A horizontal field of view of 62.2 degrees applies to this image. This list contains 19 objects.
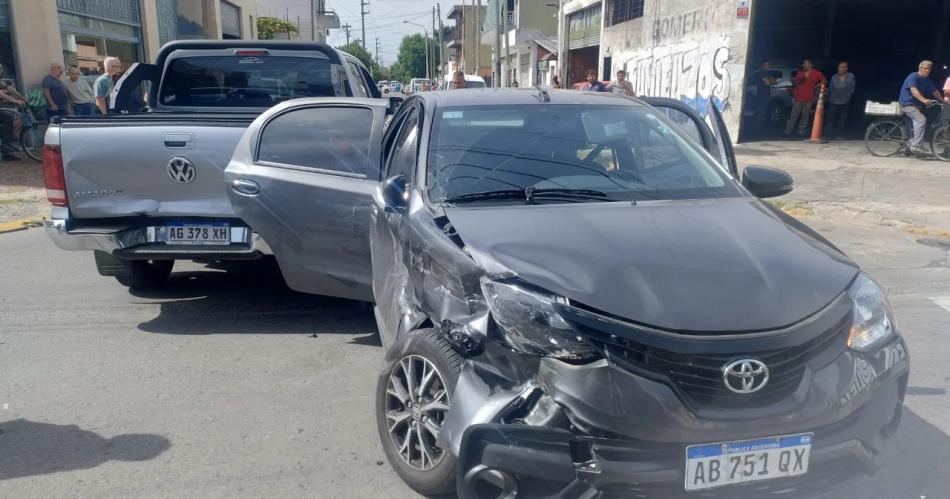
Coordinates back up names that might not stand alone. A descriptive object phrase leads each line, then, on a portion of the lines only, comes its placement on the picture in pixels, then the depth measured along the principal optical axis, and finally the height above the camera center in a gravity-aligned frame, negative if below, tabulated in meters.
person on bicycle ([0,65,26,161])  14.04 -0.67
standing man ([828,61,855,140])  18.11 -0.42
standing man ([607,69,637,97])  15.23 -0.20
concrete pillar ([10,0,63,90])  14.82 +0.65
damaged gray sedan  2.62 -0.93
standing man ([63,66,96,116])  15.12 -0.42
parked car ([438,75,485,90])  27.11 -0.23
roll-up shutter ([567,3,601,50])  30.67 +1.92
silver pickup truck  5.38 -0.78
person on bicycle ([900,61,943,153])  14.07 -0.35
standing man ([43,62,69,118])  14.45 -0.38
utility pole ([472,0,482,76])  44.82 +2.36
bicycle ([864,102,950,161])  14.09 -1.05
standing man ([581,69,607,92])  15.73 -0.18
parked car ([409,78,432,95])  39.55 -0.57
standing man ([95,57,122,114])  13.13 -0.18
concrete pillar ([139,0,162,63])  22.05 +1.21
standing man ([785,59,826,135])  18.33 -0.38
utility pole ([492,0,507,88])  34.28 +0.76
